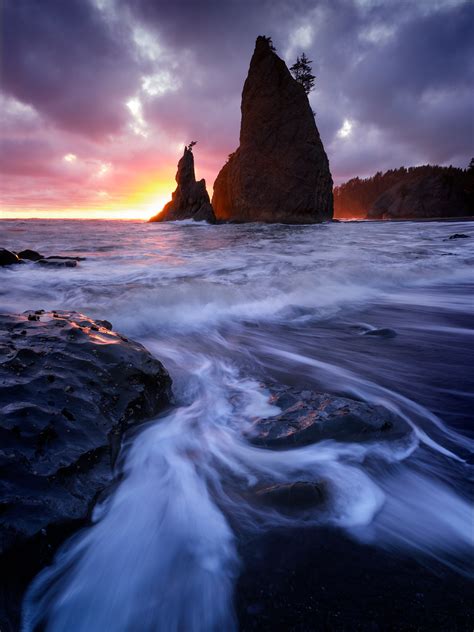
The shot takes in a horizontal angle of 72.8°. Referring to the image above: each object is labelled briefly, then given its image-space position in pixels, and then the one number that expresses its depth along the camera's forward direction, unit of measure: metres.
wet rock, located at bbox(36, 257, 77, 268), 6.69
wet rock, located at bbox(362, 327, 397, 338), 3.09
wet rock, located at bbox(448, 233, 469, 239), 11.99
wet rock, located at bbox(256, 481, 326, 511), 1.21
